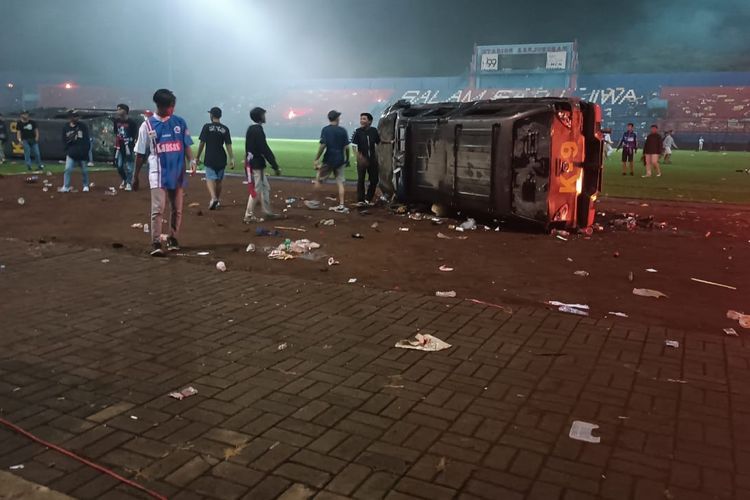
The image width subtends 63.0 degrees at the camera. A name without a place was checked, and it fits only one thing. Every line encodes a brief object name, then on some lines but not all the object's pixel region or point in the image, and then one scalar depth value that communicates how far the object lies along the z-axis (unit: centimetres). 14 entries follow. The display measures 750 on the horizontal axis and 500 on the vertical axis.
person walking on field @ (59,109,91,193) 1385
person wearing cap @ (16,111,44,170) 1925
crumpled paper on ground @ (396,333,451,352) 485
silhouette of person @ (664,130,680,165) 2762
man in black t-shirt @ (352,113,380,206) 1259
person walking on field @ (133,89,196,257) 795
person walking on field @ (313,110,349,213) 1209
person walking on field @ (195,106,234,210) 1141
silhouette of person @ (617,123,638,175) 2135
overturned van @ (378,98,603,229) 936
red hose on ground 293
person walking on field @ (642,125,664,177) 2005
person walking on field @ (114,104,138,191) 1451
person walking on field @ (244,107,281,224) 1049
